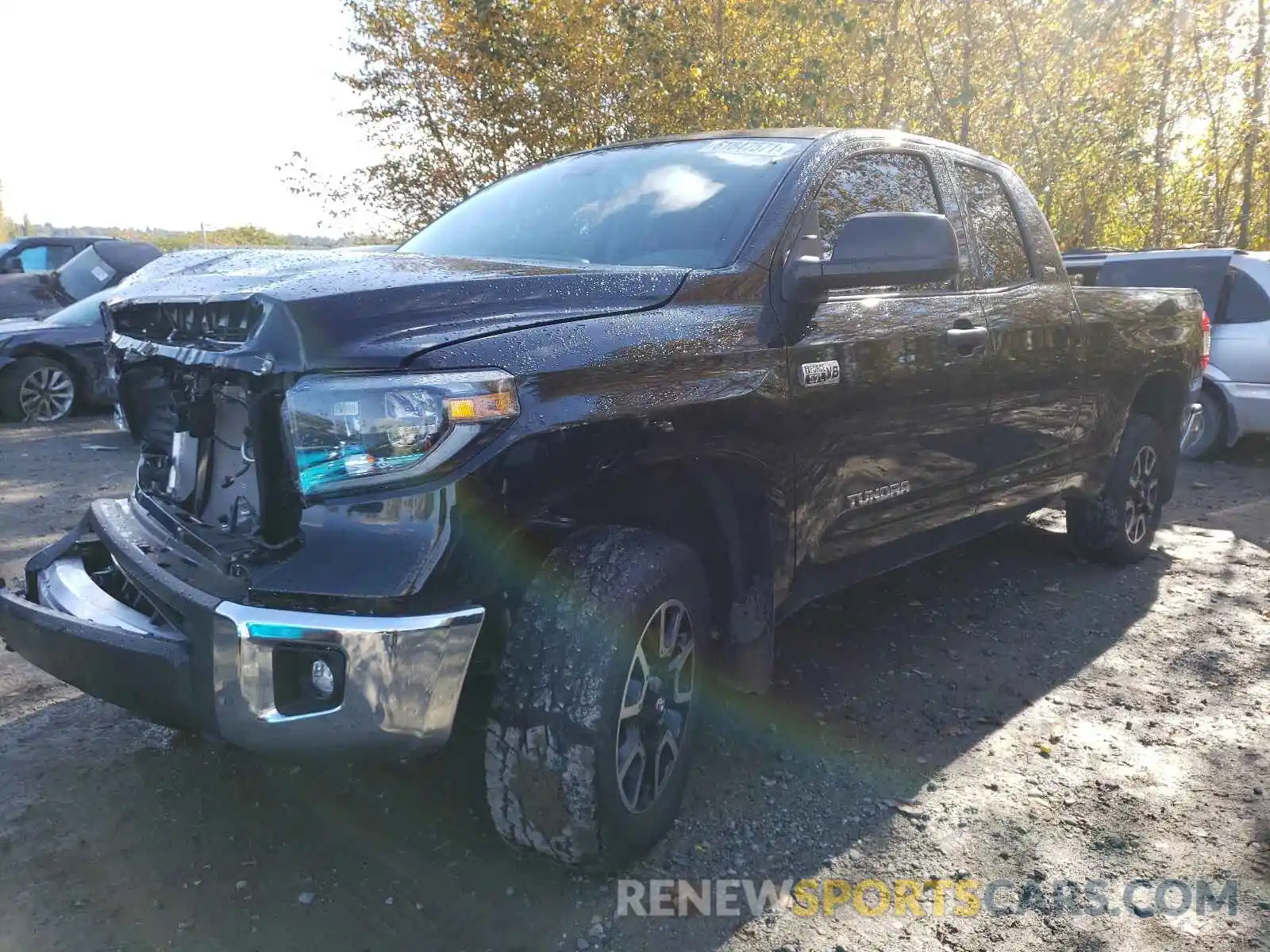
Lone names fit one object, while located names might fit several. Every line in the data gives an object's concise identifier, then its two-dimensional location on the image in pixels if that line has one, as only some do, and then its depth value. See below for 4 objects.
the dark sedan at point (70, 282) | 11.89
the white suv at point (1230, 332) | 7.86
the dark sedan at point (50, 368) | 9.76
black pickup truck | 2.05
